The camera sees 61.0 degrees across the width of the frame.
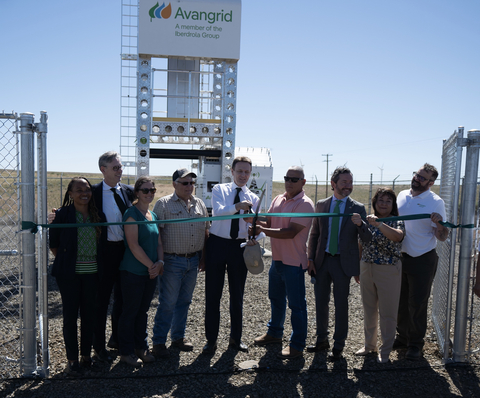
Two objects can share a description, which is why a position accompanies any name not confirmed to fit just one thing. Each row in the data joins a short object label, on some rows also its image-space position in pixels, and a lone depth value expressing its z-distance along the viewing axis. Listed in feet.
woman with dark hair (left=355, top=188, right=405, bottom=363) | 14.56
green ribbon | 13.76
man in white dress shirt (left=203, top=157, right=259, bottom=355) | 15.14
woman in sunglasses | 13.71
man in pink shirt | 14.79
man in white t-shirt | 15.19
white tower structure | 29.99
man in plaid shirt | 14.83
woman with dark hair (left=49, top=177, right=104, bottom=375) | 12.85
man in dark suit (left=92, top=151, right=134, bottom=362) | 14.14
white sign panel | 29.84
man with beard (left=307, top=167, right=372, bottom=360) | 14.69
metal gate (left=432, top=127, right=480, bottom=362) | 14.32
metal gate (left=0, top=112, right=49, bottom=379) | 12.67
